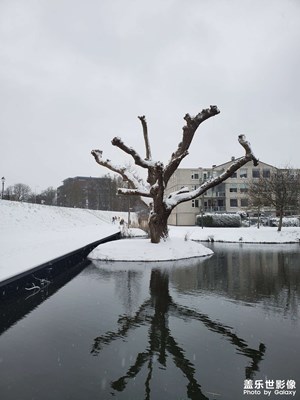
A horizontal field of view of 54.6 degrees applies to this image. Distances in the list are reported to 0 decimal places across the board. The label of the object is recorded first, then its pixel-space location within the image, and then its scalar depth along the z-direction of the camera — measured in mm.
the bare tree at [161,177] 14266
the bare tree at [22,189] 77831
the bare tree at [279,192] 28375
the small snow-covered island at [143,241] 10891
